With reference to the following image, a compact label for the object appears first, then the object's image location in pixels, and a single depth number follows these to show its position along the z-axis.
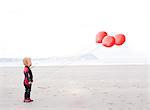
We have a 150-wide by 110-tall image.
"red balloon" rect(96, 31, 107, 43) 7.80
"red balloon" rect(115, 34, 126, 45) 7.56
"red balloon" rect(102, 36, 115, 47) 7.51
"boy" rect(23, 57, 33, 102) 6.34
